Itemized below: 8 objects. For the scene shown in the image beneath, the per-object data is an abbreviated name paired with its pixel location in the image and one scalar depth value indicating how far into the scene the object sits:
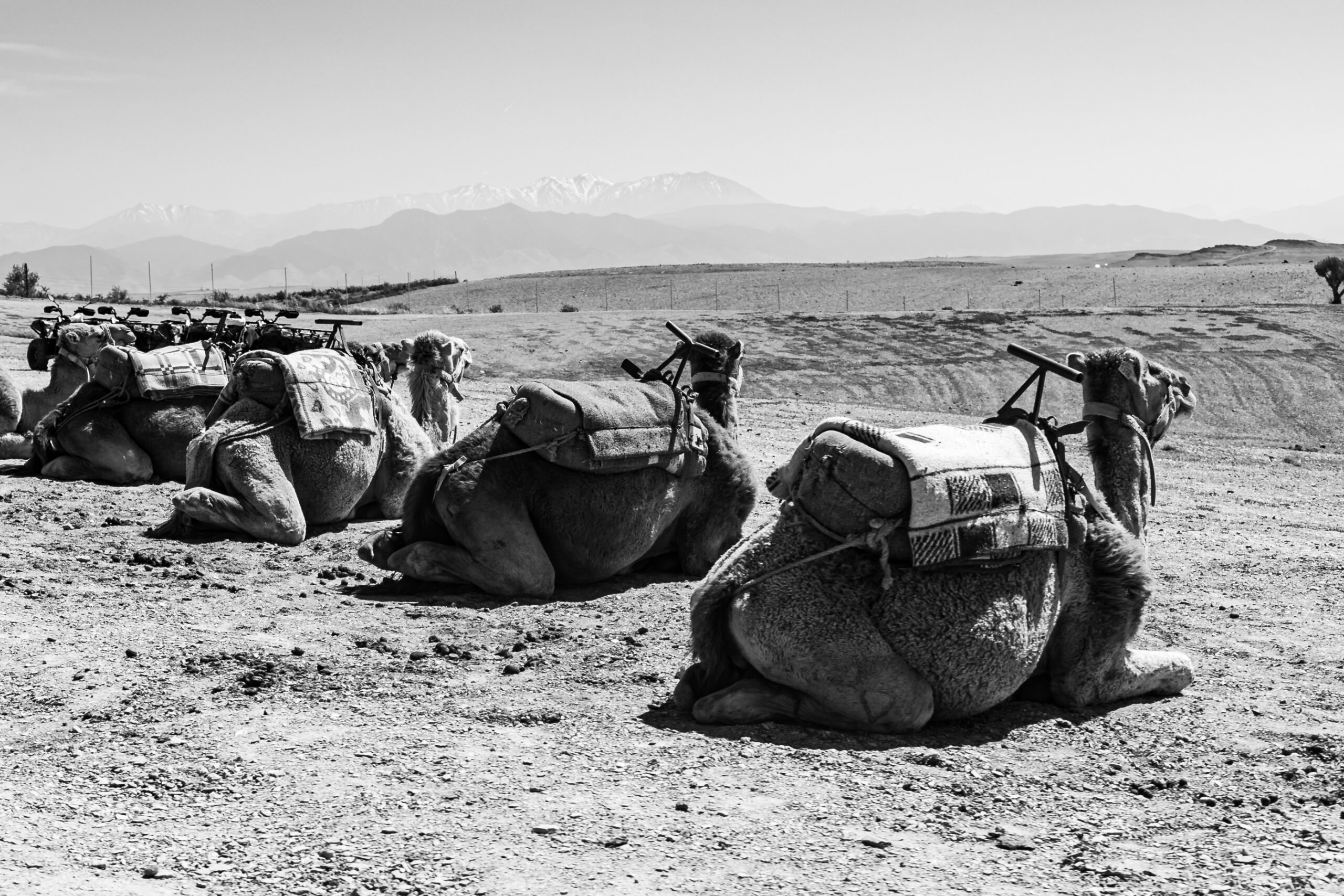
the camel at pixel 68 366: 13.73
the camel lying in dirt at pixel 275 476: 9.24
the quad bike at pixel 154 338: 14.09
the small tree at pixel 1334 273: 47.62
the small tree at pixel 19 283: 51.88
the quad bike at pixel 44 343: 15.16
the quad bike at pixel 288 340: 11.59
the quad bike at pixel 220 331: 13.36
